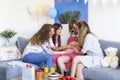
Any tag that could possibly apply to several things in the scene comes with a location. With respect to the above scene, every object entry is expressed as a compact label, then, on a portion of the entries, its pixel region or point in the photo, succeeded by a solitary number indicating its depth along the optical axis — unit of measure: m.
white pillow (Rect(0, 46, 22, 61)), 4.84
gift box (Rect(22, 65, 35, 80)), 3.38
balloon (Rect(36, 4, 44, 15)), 5.64
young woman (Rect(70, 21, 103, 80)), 4.38
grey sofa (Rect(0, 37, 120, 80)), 3.93
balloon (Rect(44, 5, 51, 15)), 5.54
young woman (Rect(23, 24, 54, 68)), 4.51
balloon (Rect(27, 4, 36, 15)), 5.59
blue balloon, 5.45
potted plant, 5.27
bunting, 4.62
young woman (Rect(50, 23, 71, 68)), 4.75
